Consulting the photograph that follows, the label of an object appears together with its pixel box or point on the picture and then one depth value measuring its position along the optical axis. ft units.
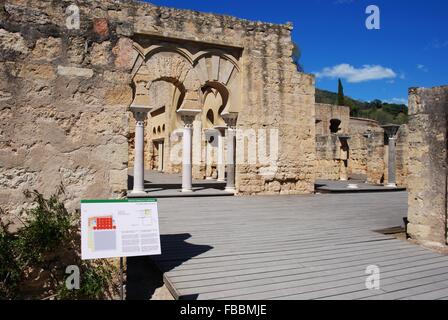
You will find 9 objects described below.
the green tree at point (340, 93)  137.59
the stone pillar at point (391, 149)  48.49
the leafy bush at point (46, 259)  8.91
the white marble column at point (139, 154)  32.60
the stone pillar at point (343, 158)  61.46
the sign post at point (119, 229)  9.00
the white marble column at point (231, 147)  36.05
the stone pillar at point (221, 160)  57.00
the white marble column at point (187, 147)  35.33
